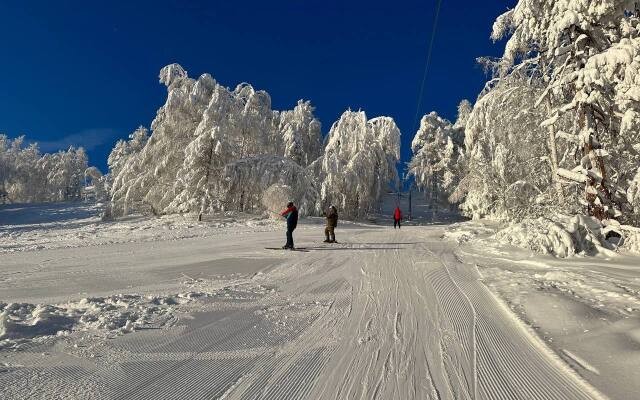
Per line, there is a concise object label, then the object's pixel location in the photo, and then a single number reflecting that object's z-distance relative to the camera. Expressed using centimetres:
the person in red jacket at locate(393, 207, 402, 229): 2384
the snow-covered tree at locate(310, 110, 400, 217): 3100
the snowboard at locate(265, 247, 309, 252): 1207
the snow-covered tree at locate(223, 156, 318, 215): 2509
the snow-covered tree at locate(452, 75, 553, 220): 1644
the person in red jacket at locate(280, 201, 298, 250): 1195
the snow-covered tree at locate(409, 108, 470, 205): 4062
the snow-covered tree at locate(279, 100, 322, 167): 4362
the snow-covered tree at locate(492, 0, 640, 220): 905
